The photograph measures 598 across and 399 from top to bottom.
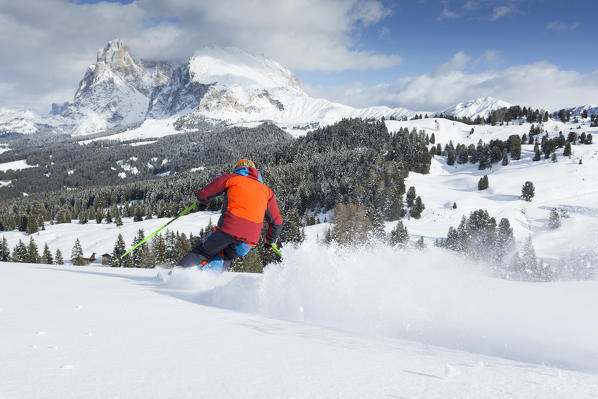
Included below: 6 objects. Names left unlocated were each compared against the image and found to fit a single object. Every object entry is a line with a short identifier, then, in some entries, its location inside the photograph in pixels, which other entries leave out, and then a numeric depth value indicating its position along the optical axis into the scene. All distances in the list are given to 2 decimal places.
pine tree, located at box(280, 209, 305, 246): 53.25
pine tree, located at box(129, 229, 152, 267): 50.19
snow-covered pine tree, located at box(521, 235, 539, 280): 48.97
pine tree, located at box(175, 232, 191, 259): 52.11
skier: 7.06
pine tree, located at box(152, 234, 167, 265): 51.34
